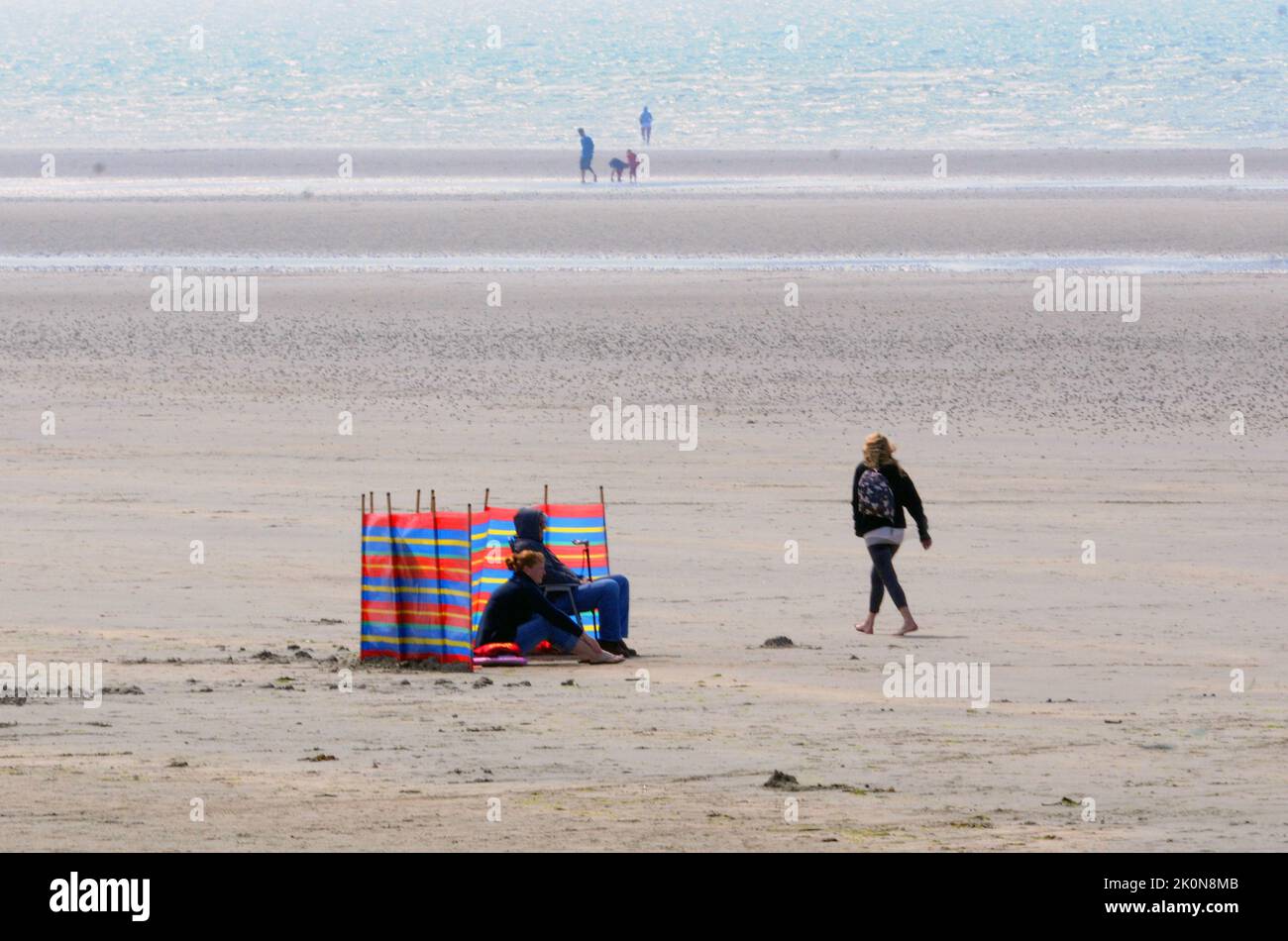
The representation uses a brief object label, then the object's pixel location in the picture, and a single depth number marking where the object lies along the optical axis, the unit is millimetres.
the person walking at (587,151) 48562
